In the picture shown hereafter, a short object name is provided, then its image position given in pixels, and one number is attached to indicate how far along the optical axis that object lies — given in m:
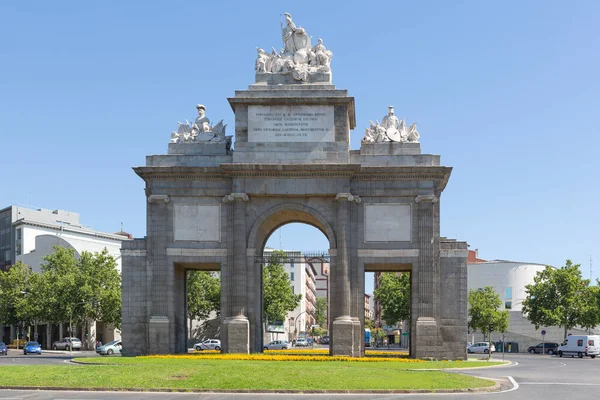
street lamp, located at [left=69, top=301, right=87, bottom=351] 91.34
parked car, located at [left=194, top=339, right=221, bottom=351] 86.72
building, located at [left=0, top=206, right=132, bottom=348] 114.44
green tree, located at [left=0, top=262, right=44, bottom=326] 102.19
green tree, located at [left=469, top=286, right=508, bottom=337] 105.69
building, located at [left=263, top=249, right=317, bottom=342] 160.50
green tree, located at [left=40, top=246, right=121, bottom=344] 93.94
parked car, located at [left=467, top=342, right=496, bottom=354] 89.88
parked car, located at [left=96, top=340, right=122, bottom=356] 74.00
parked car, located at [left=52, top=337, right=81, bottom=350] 96.30
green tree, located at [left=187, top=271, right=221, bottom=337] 103.94
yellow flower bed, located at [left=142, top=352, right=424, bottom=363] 51.94
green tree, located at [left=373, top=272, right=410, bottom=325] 107.50
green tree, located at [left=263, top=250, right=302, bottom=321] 112.31
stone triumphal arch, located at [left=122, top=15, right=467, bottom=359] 57.00
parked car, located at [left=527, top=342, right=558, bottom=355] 100.29
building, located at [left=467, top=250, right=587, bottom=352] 125.94
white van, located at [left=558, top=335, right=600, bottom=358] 80.38
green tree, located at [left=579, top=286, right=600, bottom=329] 100.50
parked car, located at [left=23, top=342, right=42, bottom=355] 82.56
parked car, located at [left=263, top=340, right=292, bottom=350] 90.50
